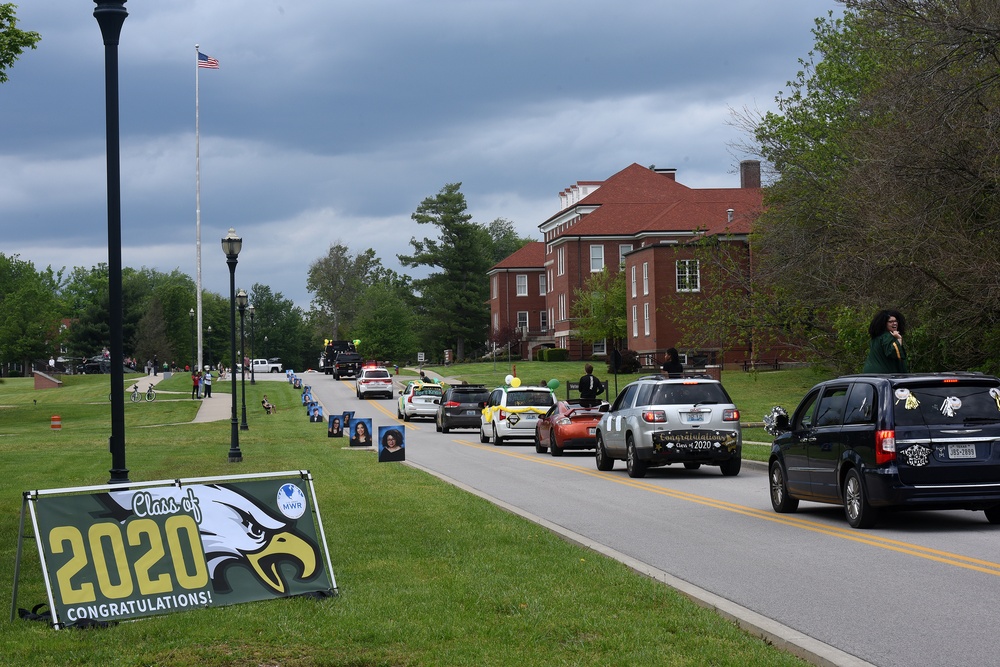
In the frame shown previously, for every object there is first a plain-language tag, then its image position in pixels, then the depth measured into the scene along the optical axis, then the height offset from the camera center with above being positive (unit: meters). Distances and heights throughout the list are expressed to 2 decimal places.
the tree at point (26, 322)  131.50 +4.86
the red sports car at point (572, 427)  29.78 -1.71
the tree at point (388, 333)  131.50 +2.83
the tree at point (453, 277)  127.94 +8.52
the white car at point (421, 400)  51.38 -1.73
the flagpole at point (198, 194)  81.81 +11.32
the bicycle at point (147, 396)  69.76 -1.78
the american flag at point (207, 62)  74.12 +18.12
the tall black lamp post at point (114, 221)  10.70 +1.26
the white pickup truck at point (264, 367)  129.00 -0.50
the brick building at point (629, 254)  78.69 +7.96
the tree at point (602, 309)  89.94 +3.41
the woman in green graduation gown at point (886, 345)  16.30 +0.06
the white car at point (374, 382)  71.00 -1.28
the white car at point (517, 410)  35.41 -1.54
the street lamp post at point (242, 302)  43.19 +2.16
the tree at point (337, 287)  171.00 +10.18
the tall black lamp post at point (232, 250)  31.11 +2.82
